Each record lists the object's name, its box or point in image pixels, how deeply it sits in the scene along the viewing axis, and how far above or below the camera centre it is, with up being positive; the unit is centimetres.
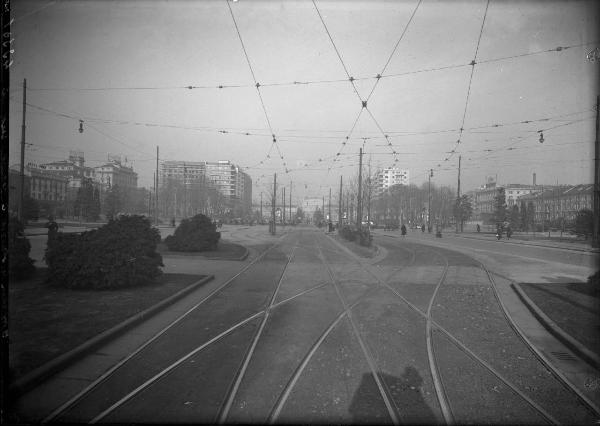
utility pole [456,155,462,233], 4575 +143
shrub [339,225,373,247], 2502 -146
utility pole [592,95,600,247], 1179 +86
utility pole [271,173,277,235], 3772 +177
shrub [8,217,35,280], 912 -110
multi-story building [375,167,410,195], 11290 +1267
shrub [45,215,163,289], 842 -111
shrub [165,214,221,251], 1883 -118
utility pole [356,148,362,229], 2456 +77
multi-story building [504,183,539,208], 12112 +992
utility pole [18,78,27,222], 538 +111
